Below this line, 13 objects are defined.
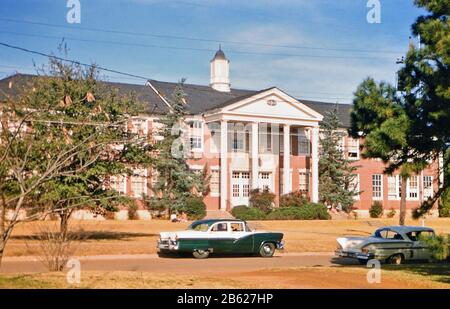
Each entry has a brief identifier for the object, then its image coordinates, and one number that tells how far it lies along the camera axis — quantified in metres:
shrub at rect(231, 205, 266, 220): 50.31
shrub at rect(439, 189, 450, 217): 17.49
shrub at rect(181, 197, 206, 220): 50.16
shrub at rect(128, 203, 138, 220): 50.28
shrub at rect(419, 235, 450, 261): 14.43
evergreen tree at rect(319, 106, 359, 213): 57.81
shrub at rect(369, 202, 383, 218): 60.50
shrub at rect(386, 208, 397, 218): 60.84
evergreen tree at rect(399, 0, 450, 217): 16.67
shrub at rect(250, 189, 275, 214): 52.91
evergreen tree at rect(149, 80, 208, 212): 50.28
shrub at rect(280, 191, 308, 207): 53.41
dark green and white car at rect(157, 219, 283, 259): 24.92
